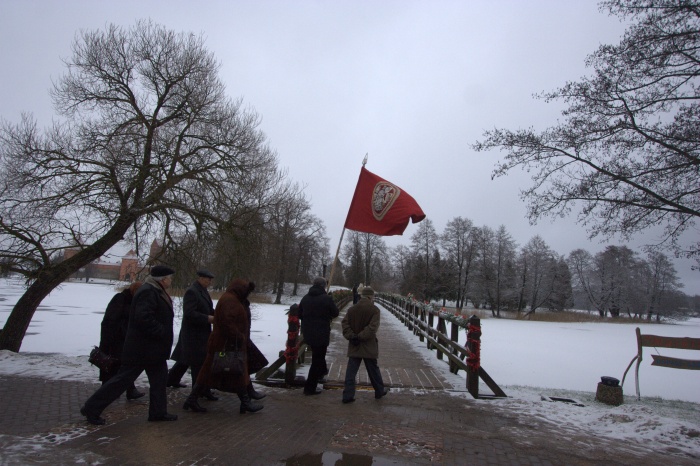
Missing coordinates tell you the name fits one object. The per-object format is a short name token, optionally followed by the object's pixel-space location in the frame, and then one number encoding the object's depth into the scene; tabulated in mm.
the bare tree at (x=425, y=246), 61341
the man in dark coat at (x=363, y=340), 5836
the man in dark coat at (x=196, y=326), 5367
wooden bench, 7039
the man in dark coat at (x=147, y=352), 4320
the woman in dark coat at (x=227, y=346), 4859
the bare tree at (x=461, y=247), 59225
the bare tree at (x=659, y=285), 61188
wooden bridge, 6527
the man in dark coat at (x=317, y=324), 6102
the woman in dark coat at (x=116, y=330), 5332
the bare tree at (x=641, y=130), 6777
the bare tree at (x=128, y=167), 8820
